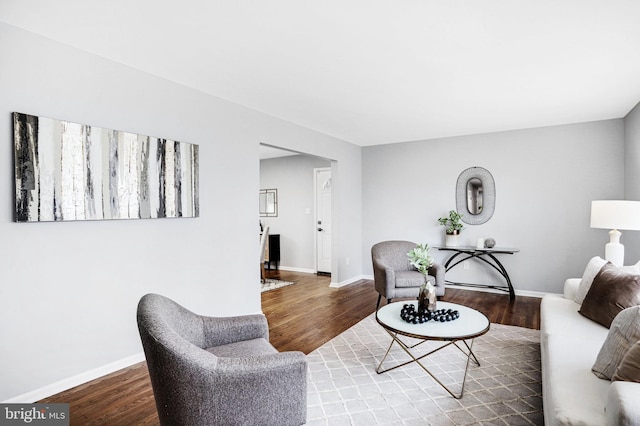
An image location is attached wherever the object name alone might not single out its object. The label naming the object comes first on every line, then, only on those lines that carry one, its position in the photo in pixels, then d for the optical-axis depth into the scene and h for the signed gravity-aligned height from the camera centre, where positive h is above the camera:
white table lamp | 3.13 -0.10
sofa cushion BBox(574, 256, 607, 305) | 2.76 -0.56
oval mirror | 5.29 +0.24
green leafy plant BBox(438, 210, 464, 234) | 5.37 -0.16
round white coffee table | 2.26 -0.81
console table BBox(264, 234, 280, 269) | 7.31 -0.76
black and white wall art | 2.20 +0.31
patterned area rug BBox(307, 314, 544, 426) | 2.09 -1.23
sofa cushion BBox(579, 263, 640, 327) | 2.19 -0.57
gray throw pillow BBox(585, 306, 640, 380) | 1.54 -0.61
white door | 6.86 -0.13
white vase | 5.34 -0.45
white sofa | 1.20 -0.80
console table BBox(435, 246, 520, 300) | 4.87 -0.72
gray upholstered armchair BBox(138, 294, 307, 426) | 1.43 -0.73
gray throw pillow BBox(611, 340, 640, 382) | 1.34 -0.62
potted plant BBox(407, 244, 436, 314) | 2.70 -0.60
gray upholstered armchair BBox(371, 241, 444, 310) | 4.05 -0.78
